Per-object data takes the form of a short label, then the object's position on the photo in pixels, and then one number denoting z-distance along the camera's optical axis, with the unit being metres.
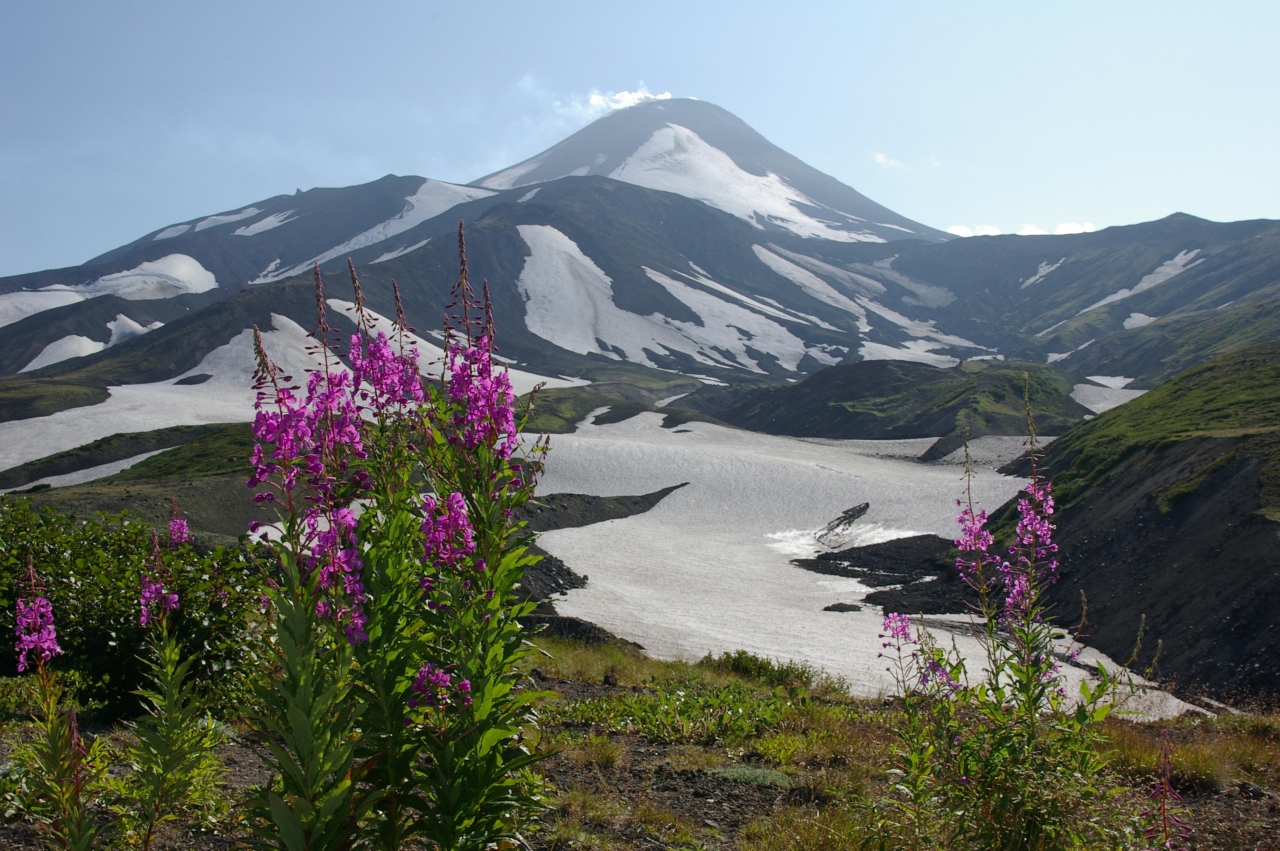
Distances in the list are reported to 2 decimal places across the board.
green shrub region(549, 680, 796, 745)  9.49
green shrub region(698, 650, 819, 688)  16.09
